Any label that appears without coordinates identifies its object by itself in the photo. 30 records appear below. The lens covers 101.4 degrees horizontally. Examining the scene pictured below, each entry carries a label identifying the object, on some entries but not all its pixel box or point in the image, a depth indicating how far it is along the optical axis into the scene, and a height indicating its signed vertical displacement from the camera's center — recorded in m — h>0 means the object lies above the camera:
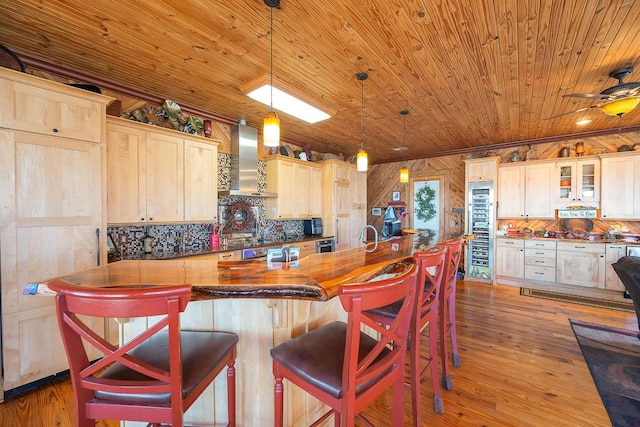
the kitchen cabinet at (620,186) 4.19 +0.38
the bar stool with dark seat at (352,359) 0.93 -0.63
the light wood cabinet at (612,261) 4.10 -0.84
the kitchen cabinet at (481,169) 5.12 +0.81
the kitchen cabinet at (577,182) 4.52 +0.49
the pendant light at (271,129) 1.86 +0.58
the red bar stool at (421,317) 1.51 -0.69
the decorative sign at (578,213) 4.52 -0.07
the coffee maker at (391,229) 4.15 -0.31
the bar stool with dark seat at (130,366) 0.80 -0.56
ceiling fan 2.38 +1.07
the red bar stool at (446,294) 1.99 -0.68
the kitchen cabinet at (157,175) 2.74 +0.42
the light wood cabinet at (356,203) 5.74 +0.15
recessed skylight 2.48 +1.15
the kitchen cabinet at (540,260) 4.64 -0.92
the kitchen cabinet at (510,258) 4.91 -0.93
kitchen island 1.24 -0.57
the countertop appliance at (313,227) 5.19 -0.34
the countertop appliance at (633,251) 3.94 -0.63
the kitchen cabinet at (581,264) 4.26 -0.92
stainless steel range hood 4.01 +0.76
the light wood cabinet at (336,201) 5.27 +0.18
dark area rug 1.86 -1.42
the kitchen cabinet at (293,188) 4.54 +0.40
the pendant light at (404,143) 3.61 +1.33
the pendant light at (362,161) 2.95 +0.56
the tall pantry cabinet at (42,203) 1.98 +0.06
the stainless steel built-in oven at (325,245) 4.87 -0.68
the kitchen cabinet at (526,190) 4.86 +0.37
